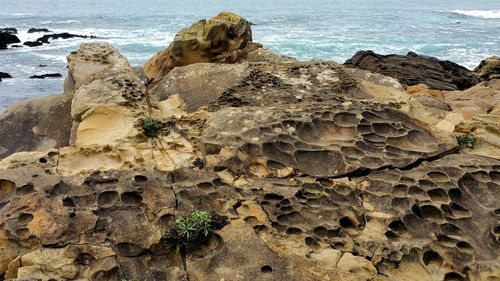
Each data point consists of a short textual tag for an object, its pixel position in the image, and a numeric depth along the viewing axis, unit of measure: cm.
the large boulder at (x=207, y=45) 1215
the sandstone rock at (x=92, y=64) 845
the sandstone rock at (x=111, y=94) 696
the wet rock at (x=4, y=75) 2227
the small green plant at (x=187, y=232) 436
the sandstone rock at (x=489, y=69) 1513
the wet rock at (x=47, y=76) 2275
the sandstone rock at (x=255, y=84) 768
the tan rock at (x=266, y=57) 1075
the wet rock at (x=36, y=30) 3845
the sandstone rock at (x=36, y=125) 840
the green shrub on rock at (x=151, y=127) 633
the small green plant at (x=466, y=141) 611
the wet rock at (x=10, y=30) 3741
